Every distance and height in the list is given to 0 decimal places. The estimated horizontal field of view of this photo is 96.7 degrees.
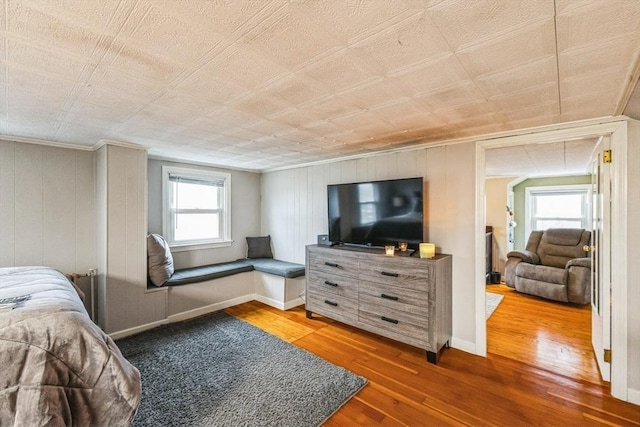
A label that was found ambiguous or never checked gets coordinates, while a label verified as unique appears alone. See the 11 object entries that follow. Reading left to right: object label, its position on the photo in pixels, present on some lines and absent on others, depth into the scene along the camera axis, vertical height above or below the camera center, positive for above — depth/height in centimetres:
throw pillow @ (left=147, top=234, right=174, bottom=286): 336 -57
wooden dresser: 263 -85
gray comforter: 133 -79
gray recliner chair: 413 -90
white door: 223 -39
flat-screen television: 304 -2
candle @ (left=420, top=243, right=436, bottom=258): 277 -38
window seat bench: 360 -103
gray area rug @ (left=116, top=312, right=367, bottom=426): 191 -136
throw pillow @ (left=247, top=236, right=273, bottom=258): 481 -59
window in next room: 540 +6
